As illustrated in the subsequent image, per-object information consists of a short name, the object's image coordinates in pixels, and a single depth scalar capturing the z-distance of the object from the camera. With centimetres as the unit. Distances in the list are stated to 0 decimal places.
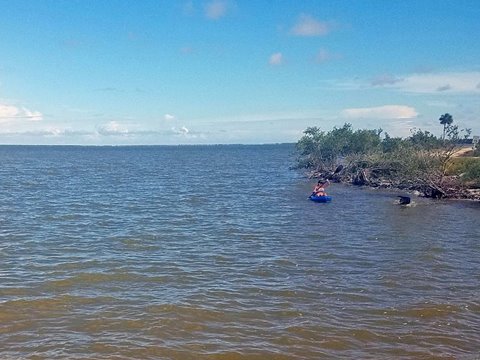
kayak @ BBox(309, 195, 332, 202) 4962
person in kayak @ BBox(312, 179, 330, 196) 5041
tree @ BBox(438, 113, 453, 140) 13375
